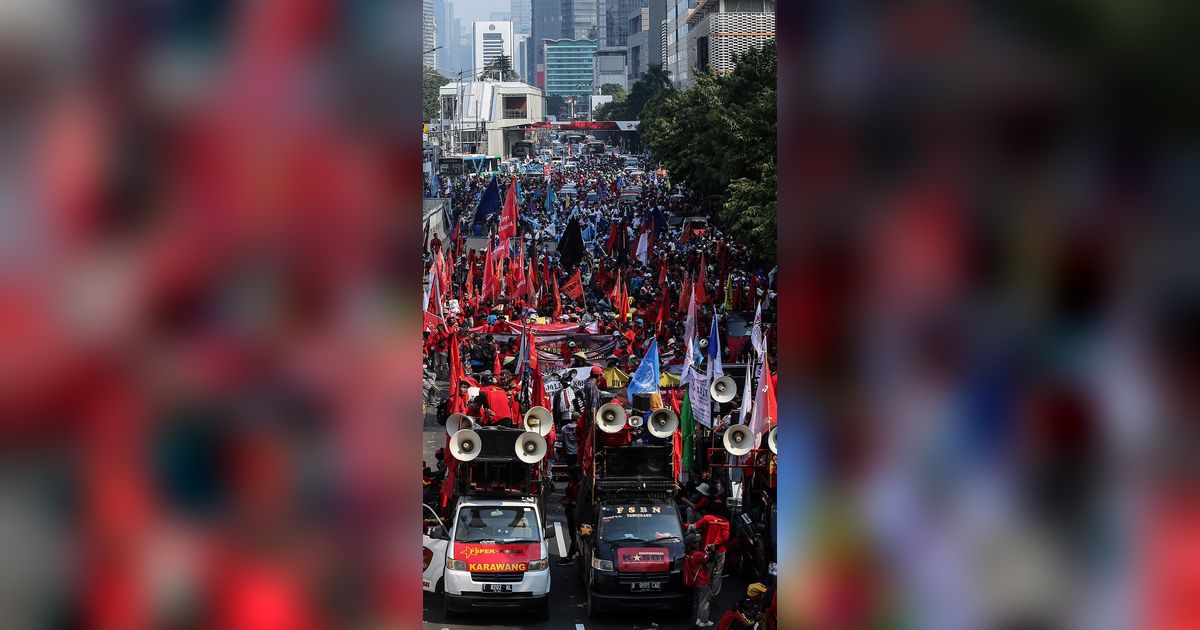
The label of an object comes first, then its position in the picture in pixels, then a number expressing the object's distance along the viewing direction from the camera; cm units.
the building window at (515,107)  19012
